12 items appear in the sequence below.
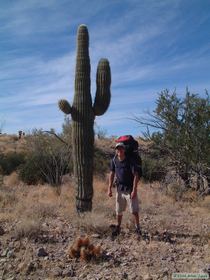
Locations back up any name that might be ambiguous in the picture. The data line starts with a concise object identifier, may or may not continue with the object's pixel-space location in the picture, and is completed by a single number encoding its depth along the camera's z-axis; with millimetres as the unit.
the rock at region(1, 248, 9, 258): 5961
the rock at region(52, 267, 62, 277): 5181
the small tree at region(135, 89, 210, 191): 11156
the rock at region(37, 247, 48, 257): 5887
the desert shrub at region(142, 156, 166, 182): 13664
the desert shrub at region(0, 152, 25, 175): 19016
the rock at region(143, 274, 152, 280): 4955
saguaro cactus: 8688
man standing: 6965
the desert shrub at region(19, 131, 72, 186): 15213
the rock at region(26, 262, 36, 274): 5342
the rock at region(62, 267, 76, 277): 5180
